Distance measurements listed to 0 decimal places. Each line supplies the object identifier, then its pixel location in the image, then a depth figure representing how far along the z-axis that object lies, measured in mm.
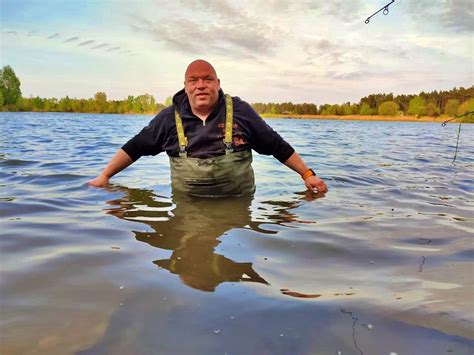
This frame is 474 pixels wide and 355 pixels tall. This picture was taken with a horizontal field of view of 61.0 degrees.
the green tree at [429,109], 107844
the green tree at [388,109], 123250
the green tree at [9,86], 112250
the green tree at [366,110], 135875
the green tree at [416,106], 115356
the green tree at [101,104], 141412
